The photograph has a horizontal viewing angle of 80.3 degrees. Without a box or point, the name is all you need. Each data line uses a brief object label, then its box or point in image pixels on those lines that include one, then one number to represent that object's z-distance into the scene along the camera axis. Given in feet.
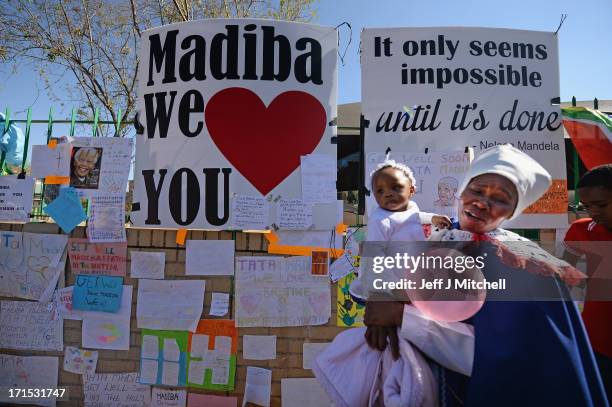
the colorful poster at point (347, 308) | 9.78
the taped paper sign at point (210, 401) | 9.67
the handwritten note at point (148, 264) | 10.09
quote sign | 10.16
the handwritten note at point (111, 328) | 10.03
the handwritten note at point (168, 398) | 9.83
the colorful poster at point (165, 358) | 9.84
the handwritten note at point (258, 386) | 9.61
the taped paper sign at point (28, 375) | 10.30
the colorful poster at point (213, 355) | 9.71
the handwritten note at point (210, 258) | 9.92
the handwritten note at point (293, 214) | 9.84
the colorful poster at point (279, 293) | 9.77
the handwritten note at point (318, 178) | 9.89
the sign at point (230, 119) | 9.87
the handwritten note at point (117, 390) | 9.98
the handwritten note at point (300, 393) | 9.65
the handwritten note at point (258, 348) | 9.71
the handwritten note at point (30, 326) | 10.32
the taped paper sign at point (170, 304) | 9.86
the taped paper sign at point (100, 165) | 10.35
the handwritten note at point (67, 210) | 10.19
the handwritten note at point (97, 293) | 10.06
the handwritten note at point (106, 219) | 10.17
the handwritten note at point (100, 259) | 10.21
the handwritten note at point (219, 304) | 9.80
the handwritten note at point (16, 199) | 10.61
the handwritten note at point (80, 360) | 10.11
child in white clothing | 6.19
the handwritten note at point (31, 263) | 10.35
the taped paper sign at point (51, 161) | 10.46
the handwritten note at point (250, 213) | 9.81
